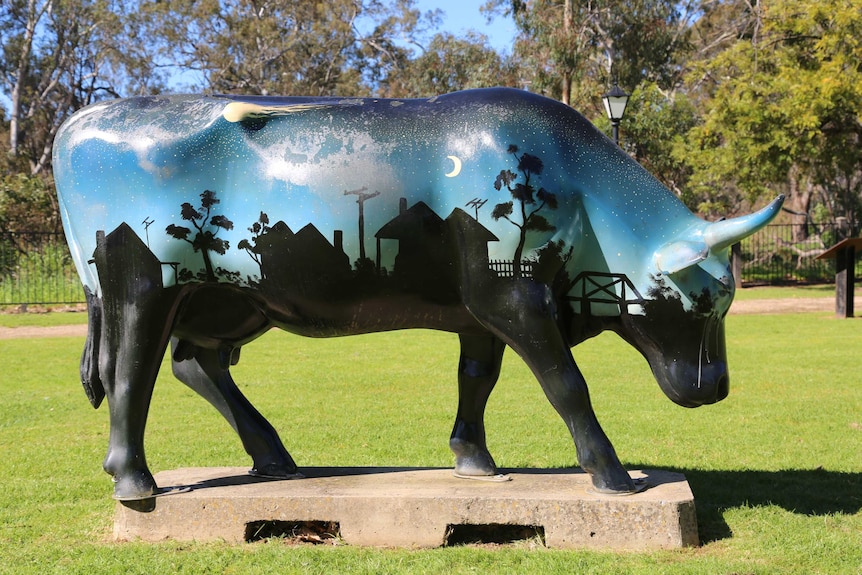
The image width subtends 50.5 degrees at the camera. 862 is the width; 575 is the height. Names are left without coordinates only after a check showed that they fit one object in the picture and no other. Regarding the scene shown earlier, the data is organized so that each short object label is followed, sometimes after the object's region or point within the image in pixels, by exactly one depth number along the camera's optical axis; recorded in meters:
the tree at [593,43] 27.77
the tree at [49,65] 34.91
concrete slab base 4.20
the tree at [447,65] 34.59
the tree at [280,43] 35.25
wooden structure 15.24
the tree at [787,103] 20.92
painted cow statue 4.22
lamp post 13.74
